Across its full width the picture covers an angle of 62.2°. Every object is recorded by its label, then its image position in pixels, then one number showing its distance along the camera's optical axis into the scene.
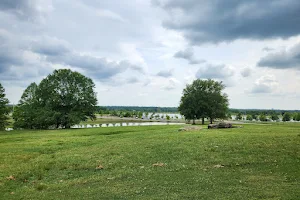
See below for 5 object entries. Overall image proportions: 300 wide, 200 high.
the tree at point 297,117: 156.71
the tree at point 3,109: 68.44
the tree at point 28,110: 70.38
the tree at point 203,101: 77.44
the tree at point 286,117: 157.12
